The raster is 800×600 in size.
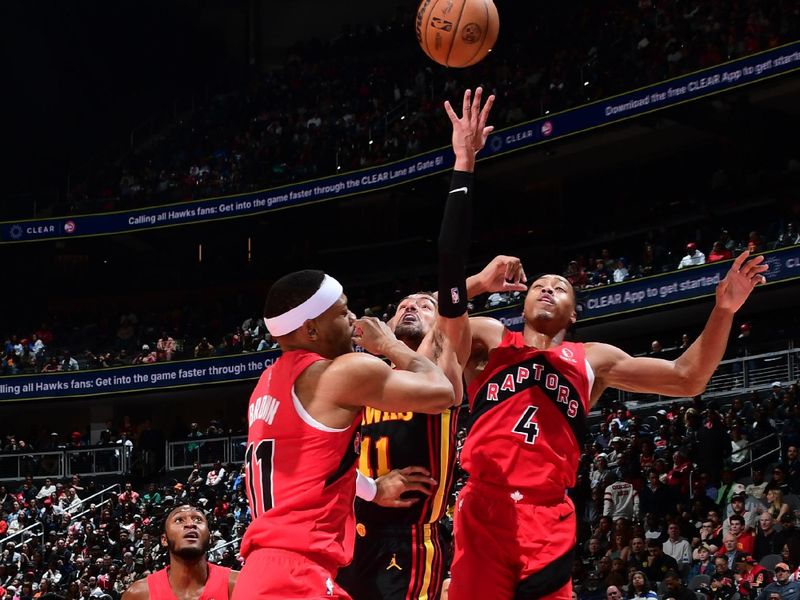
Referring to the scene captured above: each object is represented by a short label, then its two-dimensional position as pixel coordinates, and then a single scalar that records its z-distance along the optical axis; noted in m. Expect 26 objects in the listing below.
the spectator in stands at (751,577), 11.72
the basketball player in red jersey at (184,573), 6.53
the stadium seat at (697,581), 12.69
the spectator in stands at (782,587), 11.07
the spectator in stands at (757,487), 14.43
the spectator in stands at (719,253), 21.03
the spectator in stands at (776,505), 13.07
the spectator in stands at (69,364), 31.40
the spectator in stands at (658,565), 13.12
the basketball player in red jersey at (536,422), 5.32
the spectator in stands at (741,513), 13.43
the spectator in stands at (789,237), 20.05
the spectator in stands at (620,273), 23.00
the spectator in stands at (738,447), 15.70
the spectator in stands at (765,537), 12.68
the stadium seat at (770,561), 12.27
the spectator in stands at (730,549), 12.90
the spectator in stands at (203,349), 30.22
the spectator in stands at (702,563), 13.03
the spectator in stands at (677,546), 13.75
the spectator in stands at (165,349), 30.81
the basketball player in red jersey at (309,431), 4.25
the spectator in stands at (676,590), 12.10
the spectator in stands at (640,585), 12.48
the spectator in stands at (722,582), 12.14
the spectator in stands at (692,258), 21.50
